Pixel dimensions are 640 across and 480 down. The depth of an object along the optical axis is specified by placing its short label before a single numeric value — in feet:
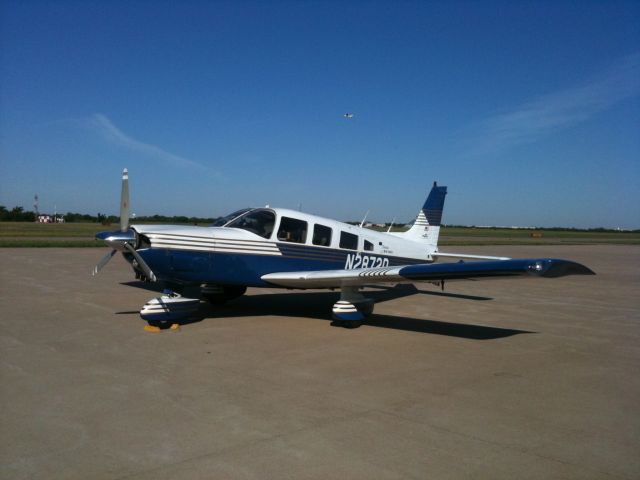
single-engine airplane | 27.09
